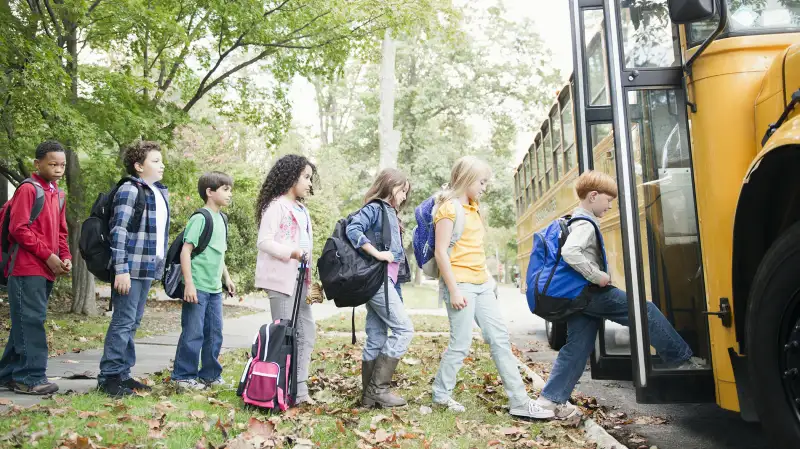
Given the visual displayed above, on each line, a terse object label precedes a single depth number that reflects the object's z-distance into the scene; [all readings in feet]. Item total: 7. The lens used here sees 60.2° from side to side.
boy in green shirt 15.83
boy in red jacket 14.89
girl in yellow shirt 14.11
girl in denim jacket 14.53
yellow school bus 8.66
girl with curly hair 14.37
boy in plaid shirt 14.60
